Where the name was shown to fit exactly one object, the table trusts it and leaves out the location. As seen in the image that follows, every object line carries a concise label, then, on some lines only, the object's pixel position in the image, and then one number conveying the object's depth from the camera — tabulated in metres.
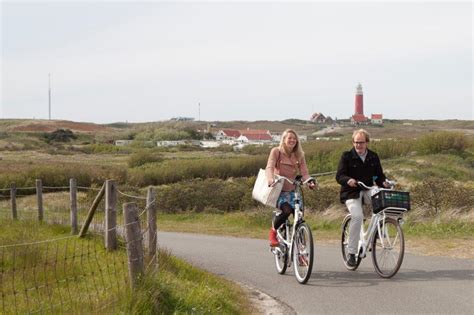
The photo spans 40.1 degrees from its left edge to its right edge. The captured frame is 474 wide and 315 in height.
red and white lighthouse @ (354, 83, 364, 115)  148.62
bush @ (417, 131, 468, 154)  50.94
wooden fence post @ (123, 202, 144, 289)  6.43
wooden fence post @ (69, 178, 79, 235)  13.67
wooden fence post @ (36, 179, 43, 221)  15.62
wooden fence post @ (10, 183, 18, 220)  16.69
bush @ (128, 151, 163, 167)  59.59
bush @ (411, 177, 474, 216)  15.62
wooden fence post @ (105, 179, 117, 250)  10.29
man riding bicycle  9.03
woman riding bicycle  9.22
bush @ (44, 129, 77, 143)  110.38
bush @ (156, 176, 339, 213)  27.83
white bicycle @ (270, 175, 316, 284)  8.62
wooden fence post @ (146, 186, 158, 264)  8.06
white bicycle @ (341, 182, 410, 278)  8.57
